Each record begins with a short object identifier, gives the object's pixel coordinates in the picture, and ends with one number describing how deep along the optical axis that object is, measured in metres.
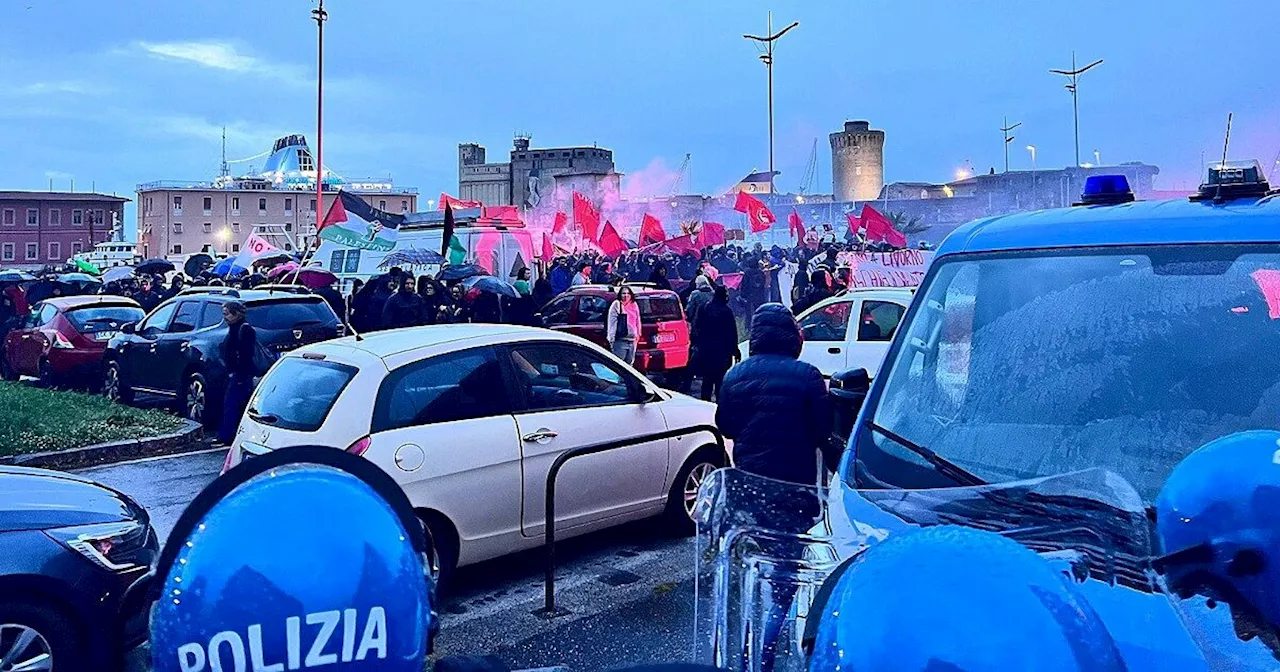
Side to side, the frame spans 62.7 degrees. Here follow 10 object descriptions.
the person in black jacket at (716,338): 12.89
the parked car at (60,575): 4.69
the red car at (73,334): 16.33
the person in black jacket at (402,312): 15.52
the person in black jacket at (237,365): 10.58
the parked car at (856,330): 12.75
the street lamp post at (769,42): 41.25
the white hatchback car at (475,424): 6.39
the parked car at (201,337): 13.18
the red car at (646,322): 15.88
